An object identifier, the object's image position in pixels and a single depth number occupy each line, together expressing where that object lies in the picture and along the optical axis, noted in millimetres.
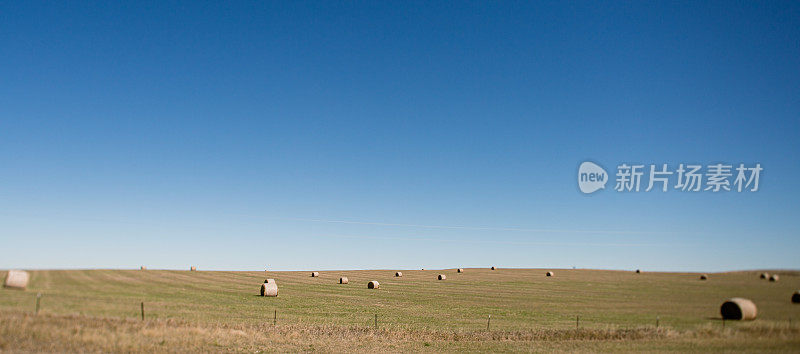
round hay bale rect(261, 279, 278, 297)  45875
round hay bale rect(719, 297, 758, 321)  18859
